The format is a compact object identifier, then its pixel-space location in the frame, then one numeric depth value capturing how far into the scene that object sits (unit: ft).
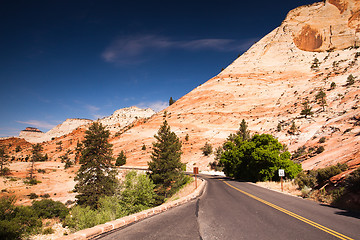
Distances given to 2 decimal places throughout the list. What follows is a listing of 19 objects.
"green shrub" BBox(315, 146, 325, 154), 99.66
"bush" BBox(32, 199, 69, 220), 101.55
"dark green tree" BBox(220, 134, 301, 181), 88.79
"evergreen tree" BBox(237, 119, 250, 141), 187.42
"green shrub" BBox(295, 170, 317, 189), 58.80
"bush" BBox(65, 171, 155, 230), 78.12
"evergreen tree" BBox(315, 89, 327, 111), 183.42
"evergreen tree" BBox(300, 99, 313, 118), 185.03
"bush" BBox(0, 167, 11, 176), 185.35
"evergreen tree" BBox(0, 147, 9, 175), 186.81
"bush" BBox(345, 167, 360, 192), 39.45
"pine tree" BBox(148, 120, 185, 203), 105.91
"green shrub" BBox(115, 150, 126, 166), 211.86
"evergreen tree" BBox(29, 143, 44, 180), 239.26
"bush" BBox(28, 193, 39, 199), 131.56
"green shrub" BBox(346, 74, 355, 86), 197.35
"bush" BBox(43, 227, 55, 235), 81.00
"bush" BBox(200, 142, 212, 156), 207.92
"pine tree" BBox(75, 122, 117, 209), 91.86
